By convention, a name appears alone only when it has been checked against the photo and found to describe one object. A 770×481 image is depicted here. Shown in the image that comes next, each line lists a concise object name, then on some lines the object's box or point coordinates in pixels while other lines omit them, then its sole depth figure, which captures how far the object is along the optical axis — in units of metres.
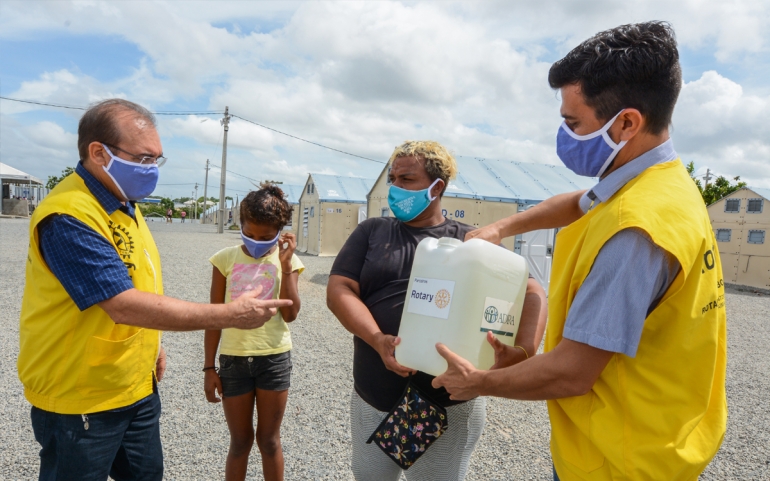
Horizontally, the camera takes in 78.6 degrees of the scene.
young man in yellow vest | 1.18
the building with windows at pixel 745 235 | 17.16
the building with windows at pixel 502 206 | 11.56
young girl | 2.67
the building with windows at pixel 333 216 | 19.55
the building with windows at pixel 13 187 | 31.61
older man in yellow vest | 1.74
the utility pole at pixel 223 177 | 30.39
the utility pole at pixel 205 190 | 62.11
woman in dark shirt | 2.13
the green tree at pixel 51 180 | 40.77
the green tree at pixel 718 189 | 25.27
